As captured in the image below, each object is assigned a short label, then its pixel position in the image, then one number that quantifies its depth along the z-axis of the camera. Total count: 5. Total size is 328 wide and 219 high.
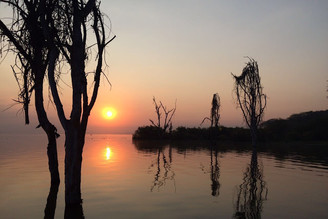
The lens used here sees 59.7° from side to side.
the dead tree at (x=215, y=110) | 44.72
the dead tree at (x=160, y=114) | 45.73
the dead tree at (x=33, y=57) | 9.26
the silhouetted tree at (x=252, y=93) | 34.09
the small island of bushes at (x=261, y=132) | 49.59
